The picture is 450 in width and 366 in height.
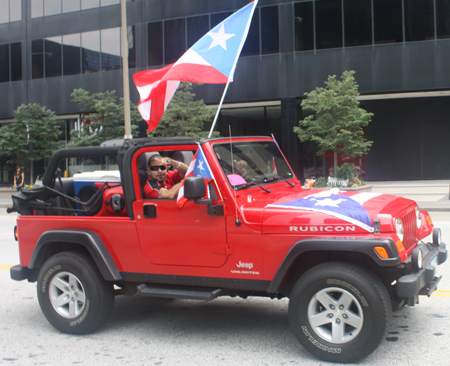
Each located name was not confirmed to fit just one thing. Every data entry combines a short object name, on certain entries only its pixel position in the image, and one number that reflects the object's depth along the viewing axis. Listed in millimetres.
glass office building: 26688
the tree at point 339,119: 21438
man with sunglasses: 4793
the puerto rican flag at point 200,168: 4414
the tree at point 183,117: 24145
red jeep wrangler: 3969
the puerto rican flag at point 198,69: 5758
